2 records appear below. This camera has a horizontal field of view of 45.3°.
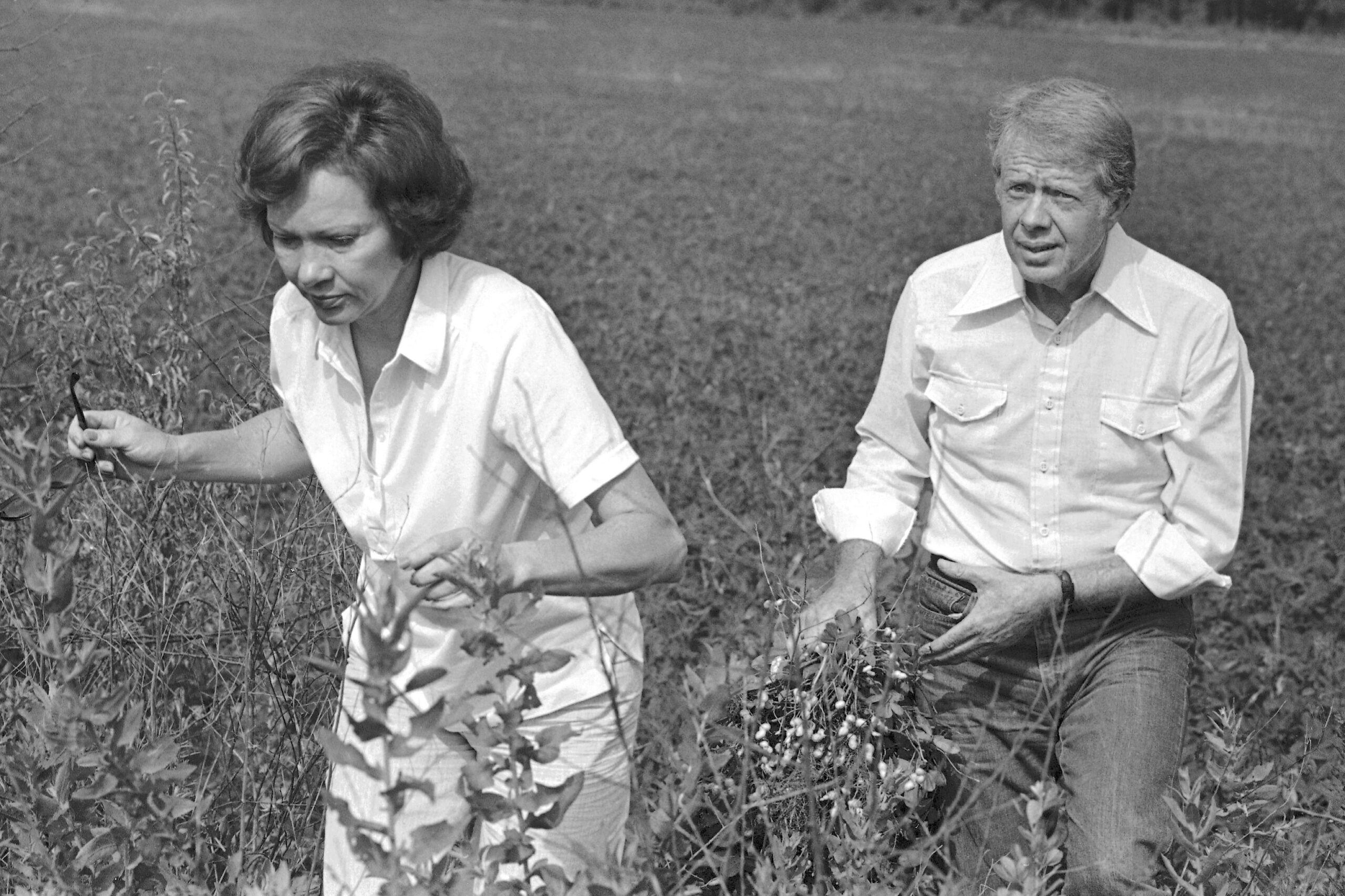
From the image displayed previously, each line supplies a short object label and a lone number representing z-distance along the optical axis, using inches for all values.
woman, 87.9
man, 110.9
